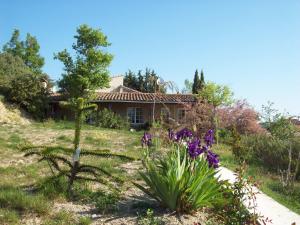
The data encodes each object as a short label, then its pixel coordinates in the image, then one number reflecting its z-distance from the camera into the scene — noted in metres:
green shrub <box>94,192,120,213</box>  4.30
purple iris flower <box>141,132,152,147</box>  5.77
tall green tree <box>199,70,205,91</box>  38.22
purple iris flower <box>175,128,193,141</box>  5.04
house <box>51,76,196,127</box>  25.43
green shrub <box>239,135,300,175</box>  9.73
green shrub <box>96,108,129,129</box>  21.62
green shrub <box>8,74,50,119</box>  22.89
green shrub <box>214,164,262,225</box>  3.73
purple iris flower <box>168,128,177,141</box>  5.26
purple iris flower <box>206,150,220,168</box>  4.46
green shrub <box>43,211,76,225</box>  3.81
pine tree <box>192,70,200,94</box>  37.15
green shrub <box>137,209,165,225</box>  3.84
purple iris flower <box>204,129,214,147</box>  4.67
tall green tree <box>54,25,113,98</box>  27.03
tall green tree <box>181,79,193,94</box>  45.36
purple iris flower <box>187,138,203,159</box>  4.39
